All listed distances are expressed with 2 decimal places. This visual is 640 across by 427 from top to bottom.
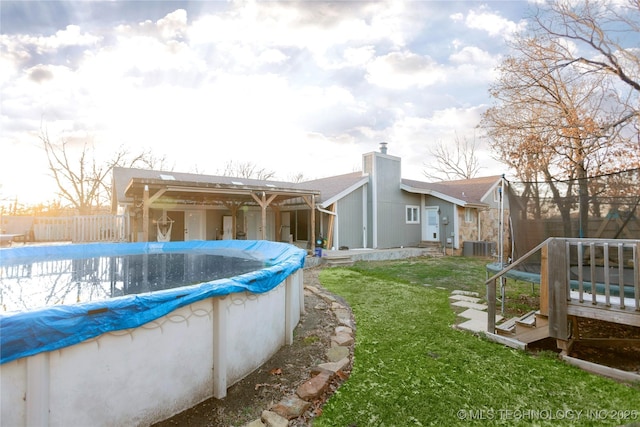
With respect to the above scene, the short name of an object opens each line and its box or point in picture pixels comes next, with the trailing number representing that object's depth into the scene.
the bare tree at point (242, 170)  30.22
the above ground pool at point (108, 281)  1.68
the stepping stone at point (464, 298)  5.73
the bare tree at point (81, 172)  19.66
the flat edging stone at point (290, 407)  2.26
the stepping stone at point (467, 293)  6.15
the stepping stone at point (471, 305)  5.22
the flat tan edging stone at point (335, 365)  2.92
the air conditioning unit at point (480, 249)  13.80
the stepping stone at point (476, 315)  4.57
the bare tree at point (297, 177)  33.22
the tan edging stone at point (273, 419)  2.15
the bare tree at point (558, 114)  8.89
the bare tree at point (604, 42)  8.13
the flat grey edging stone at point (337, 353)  3.20
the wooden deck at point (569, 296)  3.00
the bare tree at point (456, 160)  26.97
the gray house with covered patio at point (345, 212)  12.67
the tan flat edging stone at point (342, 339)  3.56
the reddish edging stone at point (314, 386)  2.48
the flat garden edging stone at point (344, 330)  3.89
